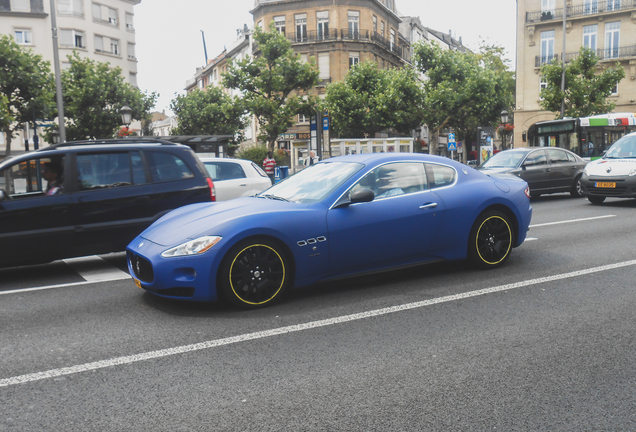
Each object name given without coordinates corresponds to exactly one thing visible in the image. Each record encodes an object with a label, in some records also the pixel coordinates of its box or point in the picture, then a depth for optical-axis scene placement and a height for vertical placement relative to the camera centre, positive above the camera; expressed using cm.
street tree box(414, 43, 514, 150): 4256 +420
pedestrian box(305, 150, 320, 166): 2305 -26
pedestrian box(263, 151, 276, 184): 2306 -60
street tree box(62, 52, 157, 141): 3681 +368
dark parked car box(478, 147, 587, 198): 1576 -66
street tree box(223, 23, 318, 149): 3853 +472
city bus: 2123 +34
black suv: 679 -48
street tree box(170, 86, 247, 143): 4859 +316
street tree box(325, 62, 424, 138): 4359 +353
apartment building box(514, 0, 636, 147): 4625 +815
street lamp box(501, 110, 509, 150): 3476 +164
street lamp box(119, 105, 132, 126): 2310 +162
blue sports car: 508 -77
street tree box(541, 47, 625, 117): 3722 +348
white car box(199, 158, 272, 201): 1161 -53
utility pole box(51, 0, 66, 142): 1864 +245
